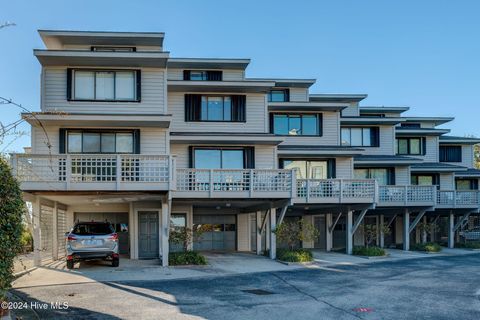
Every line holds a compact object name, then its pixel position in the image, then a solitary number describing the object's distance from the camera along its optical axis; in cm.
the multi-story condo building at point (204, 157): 1975
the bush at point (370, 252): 2506
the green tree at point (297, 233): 2334
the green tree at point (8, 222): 718
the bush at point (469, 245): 3206
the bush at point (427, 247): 2870
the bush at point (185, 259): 2017
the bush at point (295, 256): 2197
